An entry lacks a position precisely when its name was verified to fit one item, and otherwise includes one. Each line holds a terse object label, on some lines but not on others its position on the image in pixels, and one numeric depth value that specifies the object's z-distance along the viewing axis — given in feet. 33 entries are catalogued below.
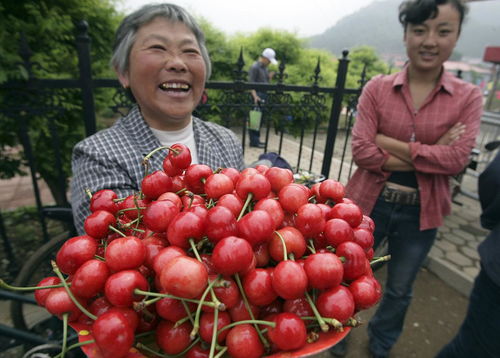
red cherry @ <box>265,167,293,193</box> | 0.77
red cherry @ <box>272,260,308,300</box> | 0.52
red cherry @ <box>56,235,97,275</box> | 0.60
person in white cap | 19.87
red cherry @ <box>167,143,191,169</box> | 0.80
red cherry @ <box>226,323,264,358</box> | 0.51
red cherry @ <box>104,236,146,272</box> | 0.55
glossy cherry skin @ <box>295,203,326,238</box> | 0.62
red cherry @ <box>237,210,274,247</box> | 0.57
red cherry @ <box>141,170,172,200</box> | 0.72
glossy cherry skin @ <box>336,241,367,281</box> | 0.60
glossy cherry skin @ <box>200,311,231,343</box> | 0.53
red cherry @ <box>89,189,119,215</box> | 0.72
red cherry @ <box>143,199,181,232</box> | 0.60
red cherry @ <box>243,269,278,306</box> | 0.54
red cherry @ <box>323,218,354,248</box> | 0.63
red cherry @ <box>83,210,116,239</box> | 0.65
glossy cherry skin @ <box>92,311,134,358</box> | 0.47
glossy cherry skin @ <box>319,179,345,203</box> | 0.76
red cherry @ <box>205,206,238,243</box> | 0.58
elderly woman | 1.29
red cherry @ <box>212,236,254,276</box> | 0.51
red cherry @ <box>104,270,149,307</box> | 0.51
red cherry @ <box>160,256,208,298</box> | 0.48
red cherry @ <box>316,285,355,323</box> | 0.54
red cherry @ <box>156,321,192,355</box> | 0.51
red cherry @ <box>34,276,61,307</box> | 0.62
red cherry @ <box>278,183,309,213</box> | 0.67
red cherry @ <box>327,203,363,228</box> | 0.68
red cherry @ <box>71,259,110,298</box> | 0.54
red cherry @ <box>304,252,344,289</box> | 0.54
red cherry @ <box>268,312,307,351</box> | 0.50
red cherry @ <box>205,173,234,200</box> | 0.70
